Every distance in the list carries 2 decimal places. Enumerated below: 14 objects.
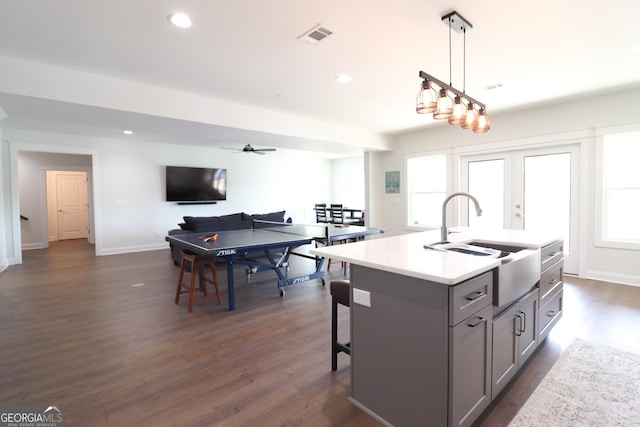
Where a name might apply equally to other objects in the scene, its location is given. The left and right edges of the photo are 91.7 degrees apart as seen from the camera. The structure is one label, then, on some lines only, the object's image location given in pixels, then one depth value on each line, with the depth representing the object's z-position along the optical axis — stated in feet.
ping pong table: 10.95
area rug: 5.76
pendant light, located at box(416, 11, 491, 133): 7.06
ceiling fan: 22.98
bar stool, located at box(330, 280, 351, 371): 7.18
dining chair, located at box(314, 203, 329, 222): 30.94
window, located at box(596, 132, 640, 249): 13.58
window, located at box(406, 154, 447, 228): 20.67
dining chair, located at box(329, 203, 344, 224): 28.30
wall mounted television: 25.26
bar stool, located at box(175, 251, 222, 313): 11.23
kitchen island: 4.69
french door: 15.25
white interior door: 30.40
